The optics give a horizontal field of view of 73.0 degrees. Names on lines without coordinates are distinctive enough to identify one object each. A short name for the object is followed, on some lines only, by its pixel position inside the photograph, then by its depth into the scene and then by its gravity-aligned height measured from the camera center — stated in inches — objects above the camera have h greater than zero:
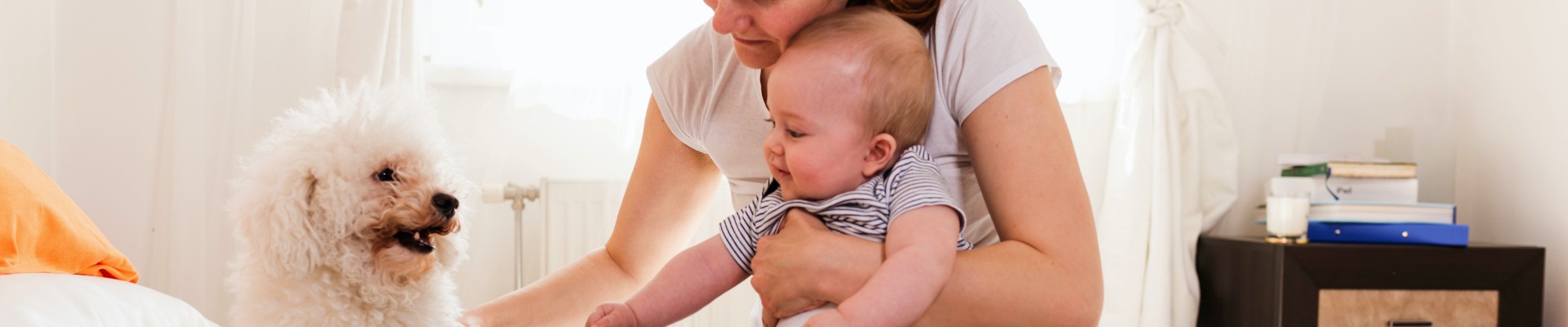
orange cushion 55.8 -5.6
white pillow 47.9 -8.4
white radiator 102.9 -6.3
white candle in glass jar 98.3 -2.5
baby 38.0 +0.6
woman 37.1 -0.3
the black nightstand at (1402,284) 93.7 -8.1
